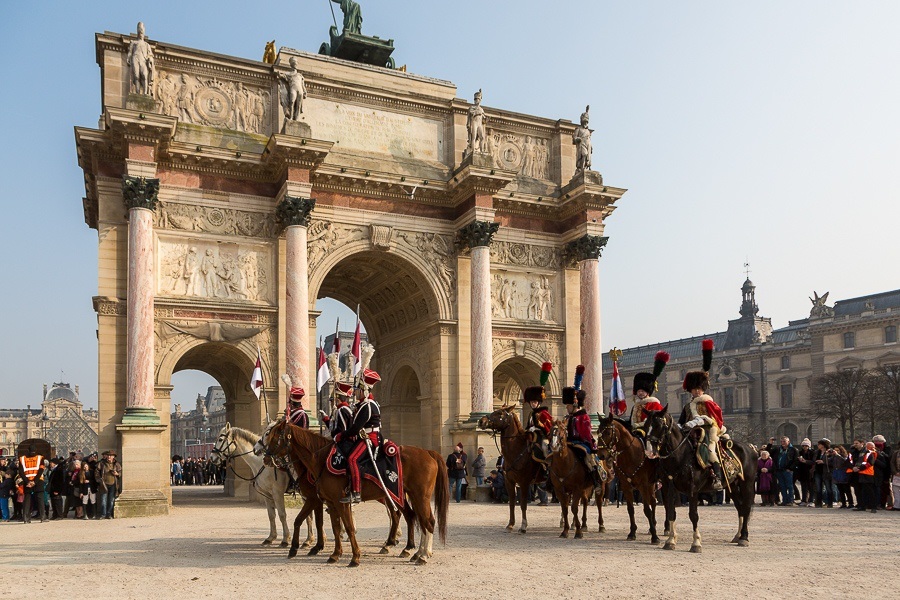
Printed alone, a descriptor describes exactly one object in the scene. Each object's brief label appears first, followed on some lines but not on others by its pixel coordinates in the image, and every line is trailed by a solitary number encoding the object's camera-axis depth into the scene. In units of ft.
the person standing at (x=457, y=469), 87.97
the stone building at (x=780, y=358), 277.44
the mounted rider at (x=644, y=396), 49.80
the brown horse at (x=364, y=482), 41.96
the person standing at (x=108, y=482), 73.97
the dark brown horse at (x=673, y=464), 46.16
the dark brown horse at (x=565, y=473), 51.65
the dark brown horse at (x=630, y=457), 48.52
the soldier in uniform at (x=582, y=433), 52.57
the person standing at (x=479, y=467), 91.30
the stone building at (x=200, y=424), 425.69
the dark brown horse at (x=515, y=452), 55.21
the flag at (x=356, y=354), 66.31
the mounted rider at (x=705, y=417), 46.24
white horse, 49.24
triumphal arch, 81.71
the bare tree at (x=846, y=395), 232.94
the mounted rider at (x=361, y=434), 41.83
